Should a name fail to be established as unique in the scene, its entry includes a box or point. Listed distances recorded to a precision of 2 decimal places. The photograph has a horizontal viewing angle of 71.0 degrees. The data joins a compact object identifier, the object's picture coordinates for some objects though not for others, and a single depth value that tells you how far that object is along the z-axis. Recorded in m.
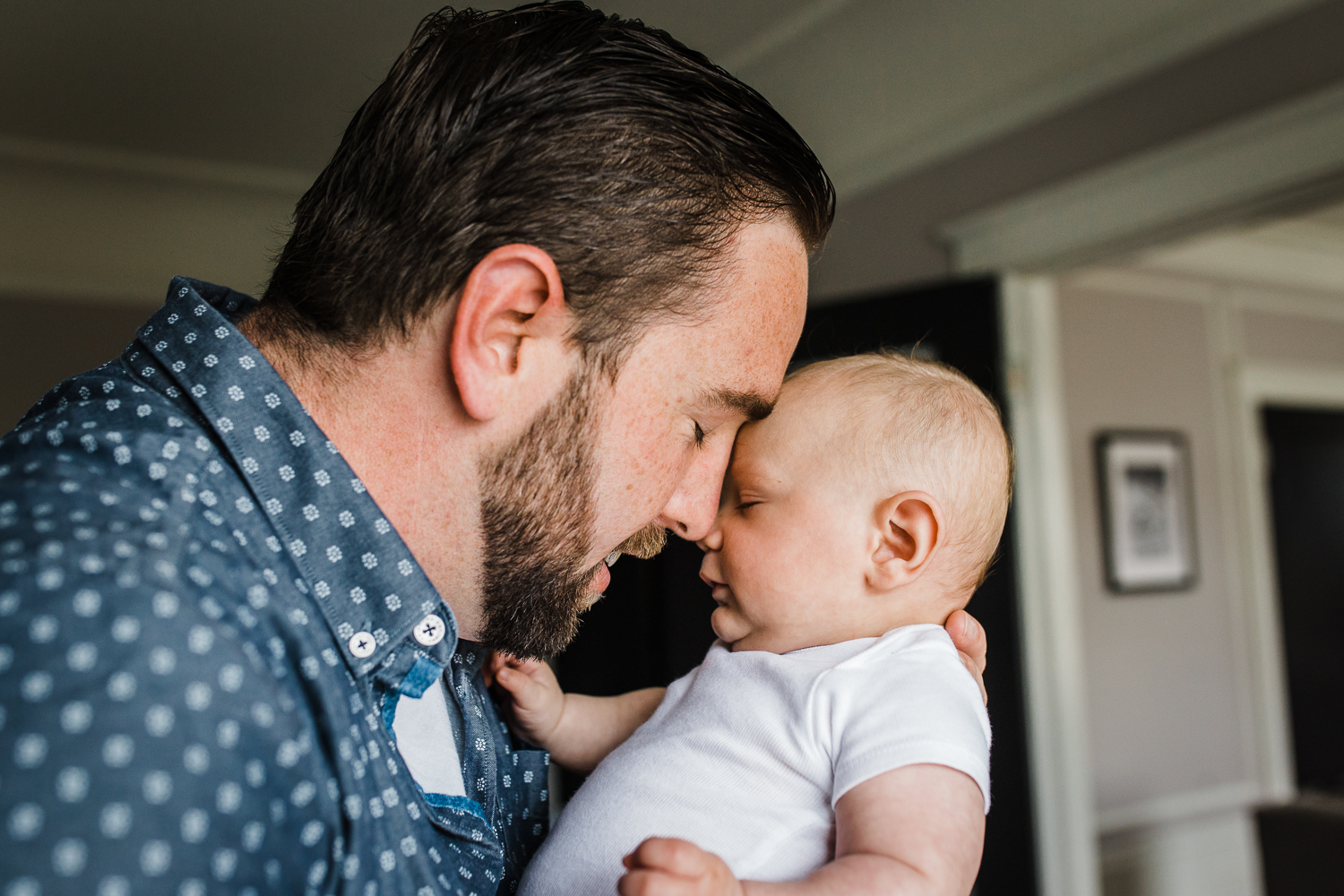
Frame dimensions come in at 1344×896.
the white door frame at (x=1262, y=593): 4.89
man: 0.47
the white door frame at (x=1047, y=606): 2.66
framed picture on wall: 4.63
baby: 0.66
